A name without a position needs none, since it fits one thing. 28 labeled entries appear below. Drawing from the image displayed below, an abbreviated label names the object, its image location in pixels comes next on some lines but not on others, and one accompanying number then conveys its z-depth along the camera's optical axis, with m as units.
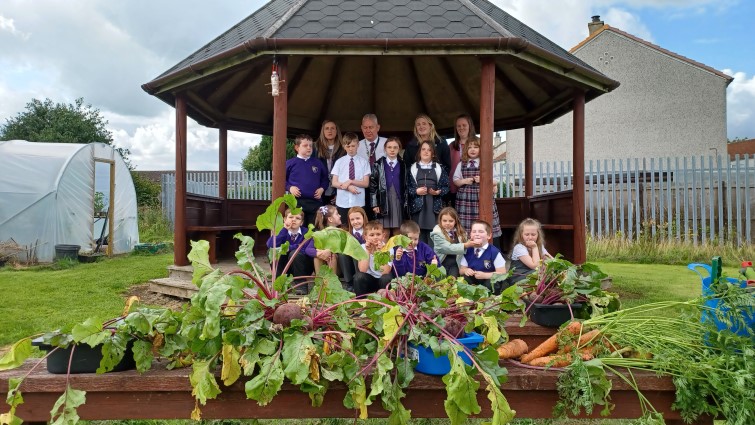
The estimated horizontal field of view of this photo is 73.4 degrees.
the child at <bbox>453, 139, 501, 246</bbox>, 6.19
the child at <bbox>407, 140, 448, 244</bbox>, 5.96
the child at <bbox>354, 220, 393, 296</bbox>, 4.26
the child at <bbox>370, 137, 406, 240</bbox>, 6.11
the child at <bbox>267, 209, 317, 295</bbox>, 5.15
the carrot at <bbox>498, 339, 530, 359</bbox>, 2.49
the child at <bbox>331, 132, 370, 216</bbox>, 6.07
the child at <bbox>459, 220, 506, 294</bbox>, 4.62
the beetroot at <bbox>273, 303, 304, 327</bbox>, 2.07
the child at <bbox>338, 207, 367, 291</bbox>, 5.12
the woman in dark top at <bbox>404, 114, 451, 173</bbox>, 6.30
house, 21.53
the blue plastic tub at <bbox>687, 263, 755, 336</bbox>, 2.31
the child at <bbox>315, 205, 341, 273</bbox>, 5.05
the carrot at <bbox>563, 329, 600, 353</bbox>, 2.46
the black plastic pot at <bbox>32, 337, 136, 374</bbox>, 2.17
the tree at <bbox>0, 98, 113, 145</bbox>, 33.97
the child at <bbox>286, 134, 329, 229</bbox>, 6.48
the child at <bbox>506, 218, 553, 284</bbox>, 4.75
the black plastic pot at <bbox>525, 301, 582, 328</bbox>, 2.81
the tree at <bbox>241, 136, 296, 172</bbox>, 29.19
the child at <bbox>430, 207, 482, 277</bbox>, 4.79
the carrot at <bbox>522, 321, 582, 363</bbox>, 2.53
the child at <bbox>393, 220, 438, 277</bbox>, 4.32
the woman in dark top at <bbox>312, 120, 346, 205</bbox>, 6.90
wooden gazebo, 5.41
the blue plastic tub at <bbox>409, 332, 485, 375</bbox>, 2.07
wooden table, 2.14
